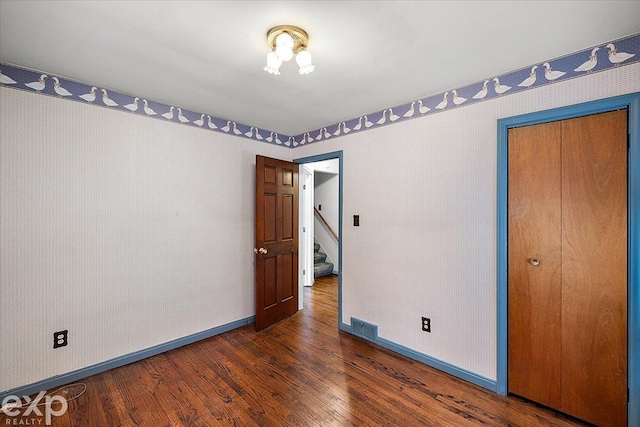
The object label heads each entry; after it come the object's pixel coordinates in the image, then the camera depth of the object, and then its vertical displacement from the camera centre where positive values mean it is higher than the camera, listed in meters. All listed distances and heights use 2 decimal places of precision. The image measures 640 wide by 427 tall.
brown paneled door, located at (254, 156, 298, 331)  3.17 -0.34
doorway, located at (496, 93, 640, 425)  1.58 +0.00
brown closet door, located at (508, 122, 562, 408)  1.86 -0.36
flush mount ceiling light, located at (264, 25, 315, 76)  1.52 +0.96
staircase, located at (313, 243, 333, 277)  5.44 -1.06
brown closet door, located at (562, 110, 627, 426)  1.65 -0.35
